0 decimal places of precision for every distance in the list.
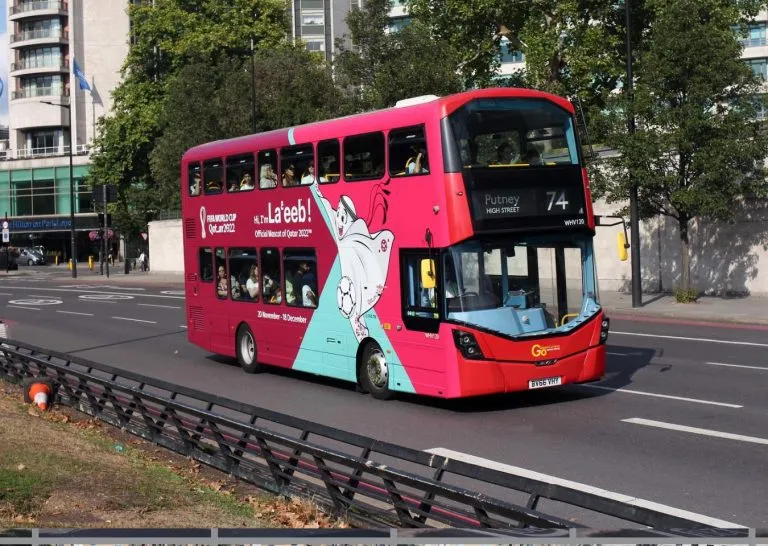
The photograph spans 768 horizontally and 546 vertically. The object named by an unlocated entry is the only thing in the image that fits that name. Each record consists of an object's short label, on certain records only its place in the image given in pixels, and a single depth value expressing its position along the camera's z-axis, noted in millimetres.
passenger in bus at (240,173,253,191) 19078
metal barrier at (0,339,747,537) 6867
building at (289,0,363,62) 90938
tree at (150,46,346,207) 50406
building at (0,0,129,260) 91125
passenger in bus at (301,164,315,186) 17125
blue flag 75688
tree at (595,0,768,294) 28469
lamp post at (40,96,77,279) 63212
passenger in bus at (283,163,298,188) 17709
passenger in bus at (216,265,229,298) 20281
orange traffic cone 15156
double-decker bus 14023
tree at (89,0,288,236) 66312
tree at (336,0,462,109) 37125
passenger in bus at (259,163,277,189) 18328
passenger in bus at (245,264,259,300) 19125
